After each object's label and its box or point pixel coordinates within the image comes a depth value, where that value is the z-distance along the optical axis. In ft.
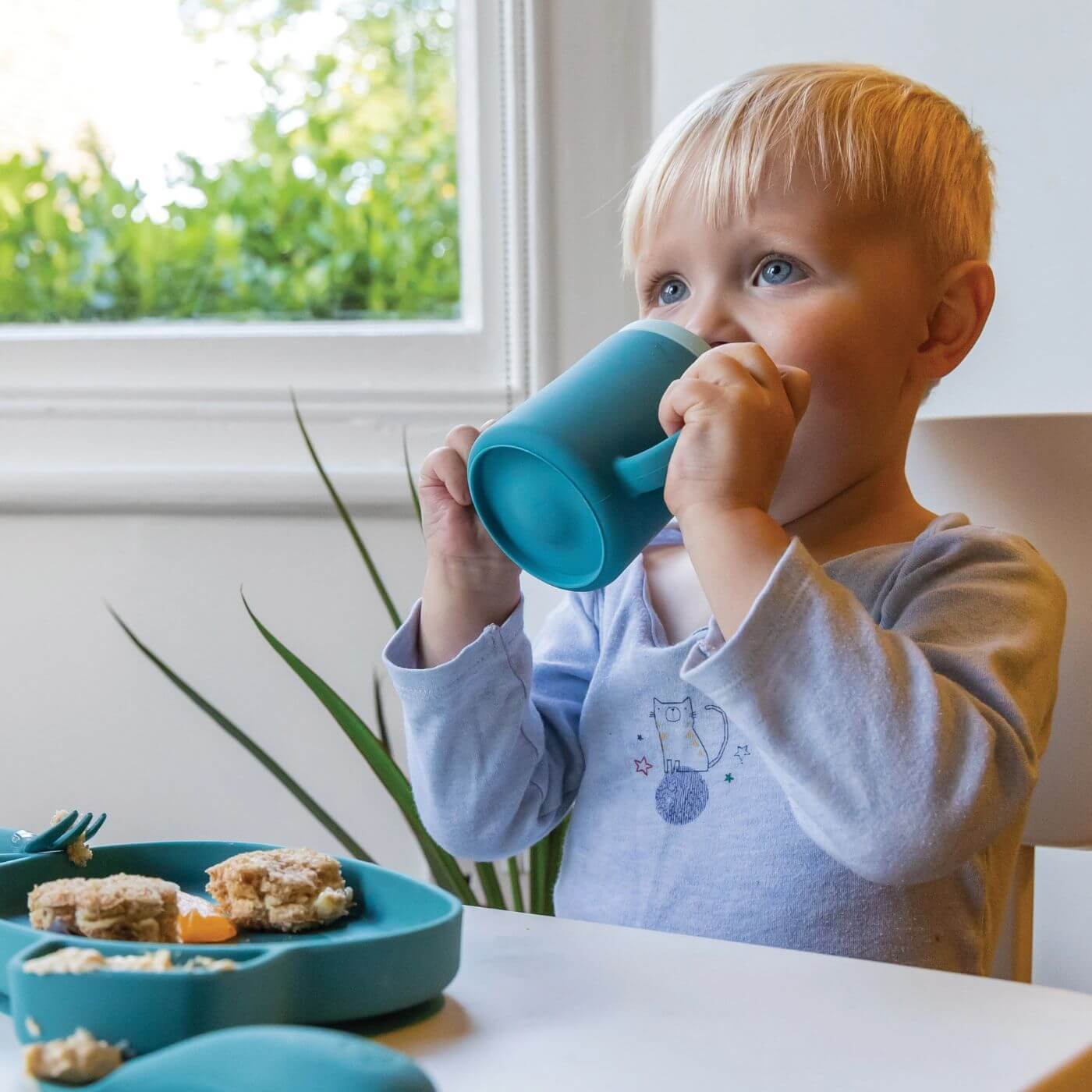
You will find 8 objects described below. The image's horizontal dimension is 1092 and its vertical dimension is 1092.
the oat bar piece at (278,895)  1.94
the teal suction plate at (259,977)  1.49
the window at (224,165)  6.47
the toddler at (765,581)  2.53
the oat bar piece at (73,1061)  1.41
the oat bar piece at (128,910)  1.74
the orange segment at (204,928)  1.90
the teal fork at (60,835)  2.11
